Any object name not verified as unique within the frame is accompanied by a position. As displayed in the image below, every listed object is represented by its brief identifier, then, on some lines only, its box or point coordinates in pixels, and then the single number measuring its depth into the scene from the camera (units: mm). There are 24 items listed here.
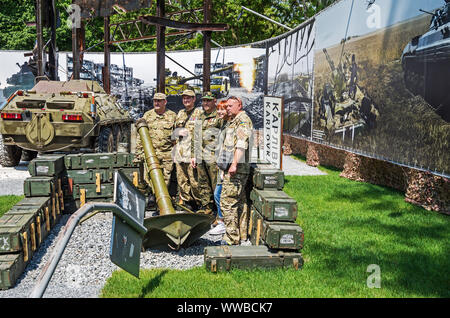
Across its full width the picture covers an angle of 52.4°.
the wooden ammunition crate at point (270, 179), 5922
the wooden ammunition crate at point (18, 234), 4883
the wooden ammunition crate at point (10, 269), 4609
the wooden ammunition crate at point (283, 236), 5121
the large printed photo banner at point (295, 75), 13688
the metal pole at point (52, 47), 16703
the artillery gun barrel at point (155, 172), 5787
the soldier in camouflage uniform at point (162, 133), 7746
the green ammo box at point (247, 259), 5039
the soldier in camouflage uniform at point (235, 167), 5852
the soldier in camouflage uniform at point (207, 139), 6949
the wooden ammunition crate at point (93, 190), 7805
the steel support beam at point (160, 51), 9664
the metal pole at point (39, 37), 15312
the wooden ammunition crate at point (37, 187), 6508
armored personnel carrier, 10539
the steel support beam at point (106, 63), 19000
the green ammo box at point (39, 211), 5758
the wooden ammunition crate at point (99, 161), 7734
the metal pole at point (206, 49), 9665
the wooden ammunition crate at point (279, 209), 5359
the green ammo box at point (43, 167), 6824
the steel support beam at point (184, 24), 9211
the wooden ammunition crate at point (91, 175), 7777
